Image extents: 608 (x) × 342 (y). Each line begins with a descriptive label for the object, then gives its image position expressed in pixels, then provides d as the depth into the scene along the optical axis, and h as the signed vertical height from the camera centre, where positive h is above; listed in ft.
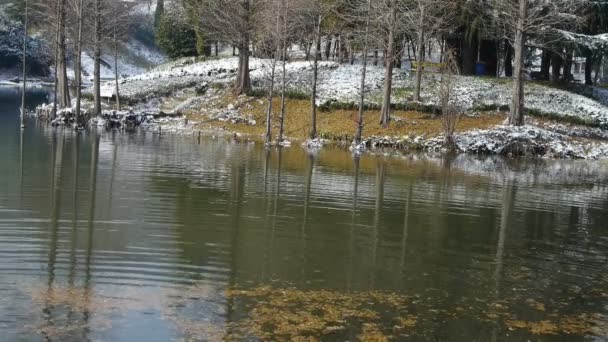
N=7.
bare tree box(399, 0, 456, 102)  121.29 +20.79
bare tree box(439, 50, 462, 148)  110.27 +4.68
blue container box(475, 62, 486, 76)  164.04 +16.06
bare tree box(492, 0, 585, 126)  113.80 +19.86
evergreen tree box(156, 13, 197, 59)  221.05 +24.69
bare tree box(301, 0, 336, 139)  116.26 +19.78
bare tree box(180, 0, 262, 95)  136.36 +19.20
